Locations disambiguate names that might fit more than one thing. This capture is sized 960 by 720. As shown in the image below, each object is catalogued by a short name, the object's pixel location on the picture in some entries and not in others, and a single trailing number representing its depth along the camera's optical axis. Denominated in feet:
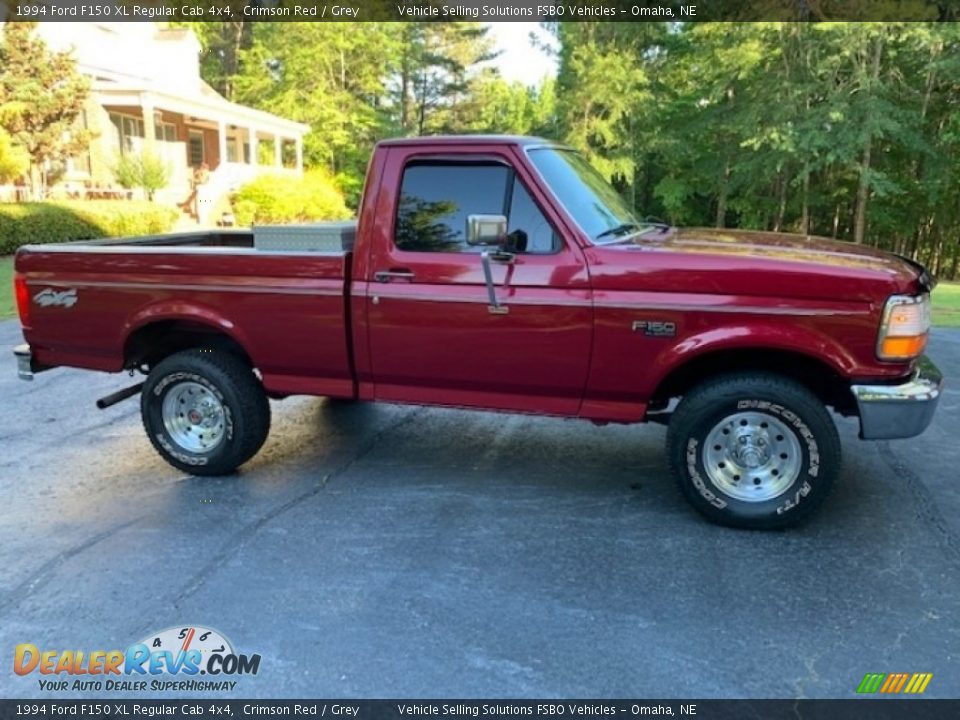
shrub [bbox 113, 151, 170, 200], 75.82
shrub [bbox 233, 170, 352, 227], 89.10
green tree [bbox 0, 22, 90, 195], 67.51
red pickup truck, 12.51
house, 82.33
